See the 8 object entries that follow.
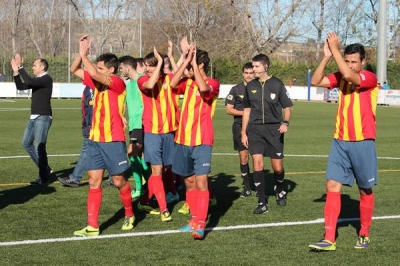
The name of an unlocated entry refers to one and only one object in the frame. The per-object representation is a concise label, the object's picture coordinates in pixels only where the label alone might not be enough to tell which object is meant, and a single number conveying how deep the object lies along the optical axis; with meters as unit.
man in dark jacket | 15.91
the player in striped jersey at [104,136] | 10.92
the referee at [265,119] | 13.44
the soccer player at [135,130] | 14.41
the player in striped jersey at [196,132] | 11.04
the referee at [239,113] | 15.07
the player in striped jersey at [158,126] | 11.97
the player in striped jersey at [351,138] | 10.10
